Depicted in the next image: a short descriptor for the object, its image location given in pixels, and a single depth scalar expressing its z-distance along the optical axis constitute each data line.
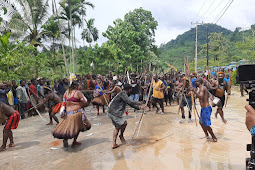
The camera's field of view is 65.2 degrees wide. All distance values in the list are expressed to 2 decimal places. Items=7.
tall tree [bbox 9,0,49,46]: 17.27
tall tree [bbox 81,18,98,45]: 32.24
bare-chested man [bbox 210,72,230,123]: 7.78
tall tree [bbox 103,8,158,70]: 27.08
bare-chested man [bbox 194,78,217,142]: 5.49
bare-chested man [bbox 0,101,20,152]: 5.48
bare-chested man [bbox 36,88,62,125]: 7.40
